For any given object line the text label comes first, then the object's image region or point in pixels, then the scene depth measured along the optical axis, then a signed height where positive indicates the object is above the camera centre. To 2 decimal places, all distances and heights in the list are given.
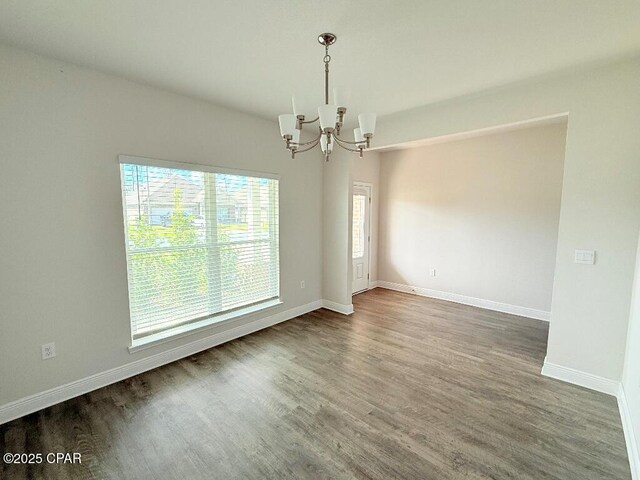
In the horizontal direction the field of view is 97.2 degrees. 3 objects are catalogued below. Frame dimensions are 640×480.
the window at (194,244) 2.71 -0.34
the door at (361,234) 5.44 -0.40
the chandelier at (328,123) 1.74 +0.60
